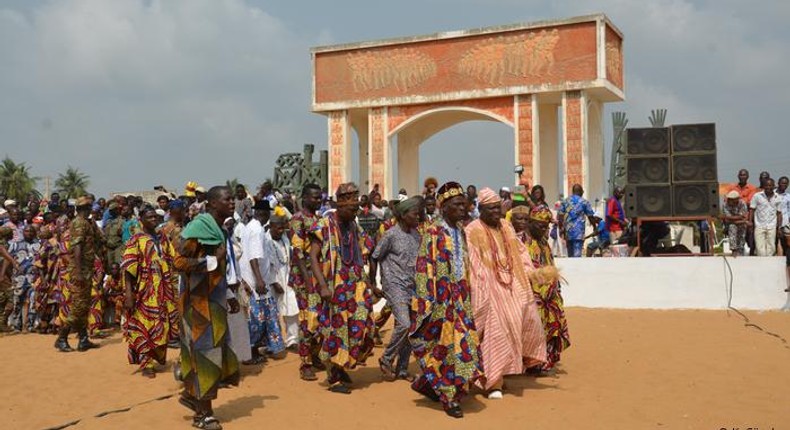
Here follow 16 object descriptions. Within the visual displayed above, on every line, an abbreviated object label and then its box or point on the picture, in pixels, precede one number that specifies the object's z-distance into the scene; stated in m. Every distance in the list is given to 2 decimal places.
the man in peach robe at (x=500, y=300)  6.24
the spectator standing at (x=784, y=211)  11.00
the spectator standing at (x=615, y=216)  14.07
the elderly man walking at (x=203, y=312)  5.44
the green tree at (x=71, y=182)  56.34
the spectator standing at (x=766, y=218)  12.29
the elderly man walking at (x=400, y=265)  6.81
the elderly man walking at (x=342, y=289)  6.46
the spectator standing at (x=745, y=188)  13.78
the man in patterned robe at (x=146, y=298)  7.75
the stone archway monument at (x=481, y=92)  22.72
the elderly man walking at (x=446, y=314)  5.80
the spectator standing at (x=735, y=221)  12.80
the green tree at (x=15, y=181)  48.12
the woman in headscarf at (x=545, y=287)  7.17
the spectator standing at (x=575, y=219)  13.04
